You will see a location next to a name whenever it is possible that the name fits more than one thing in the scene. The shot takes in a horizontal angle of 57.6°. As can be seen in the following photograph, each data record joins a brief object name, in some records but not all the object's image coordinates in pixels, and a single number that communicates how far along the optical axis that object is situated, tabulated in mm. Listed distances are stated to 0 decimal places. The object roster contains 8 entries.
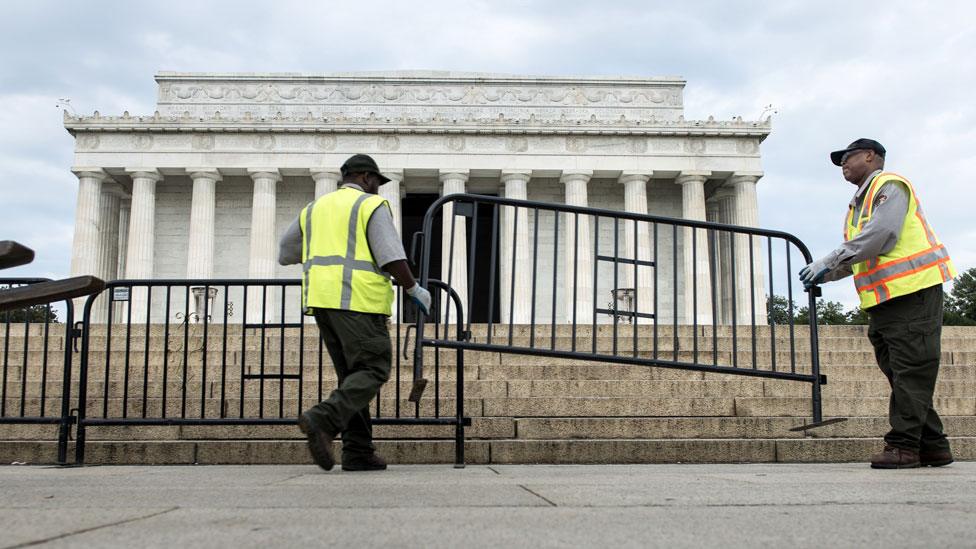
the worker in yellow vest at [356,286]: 5746
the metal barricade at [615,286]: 6695
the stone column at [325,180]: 36191
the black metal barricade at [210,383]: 6898
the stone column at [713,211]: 41569
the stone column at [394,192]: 36000
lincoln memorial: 36031
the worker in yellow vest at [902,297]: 6008
